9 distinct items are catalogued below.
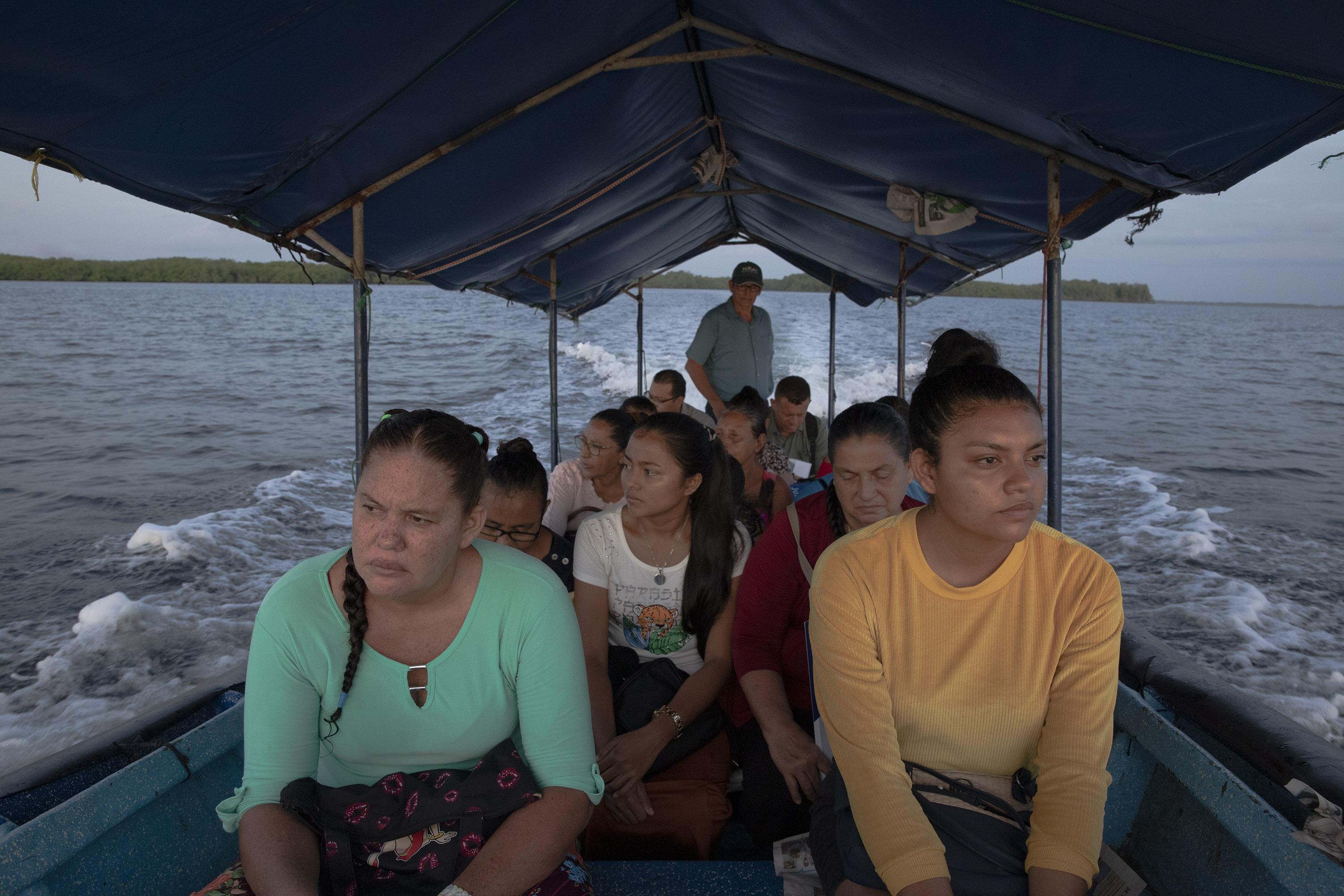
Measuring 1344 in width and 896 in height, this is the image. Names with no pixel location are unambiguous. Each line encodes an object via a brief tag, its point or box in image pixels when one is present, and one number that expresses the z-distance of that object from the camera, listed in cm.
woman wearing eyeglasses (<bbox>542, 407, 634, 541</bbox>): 400
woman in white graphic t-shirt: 245
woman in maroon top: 234
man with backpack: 554
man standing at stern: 666
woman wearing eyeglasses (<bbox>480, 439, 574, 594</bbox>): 292
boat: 190
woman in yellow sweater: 157
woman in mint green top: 158
